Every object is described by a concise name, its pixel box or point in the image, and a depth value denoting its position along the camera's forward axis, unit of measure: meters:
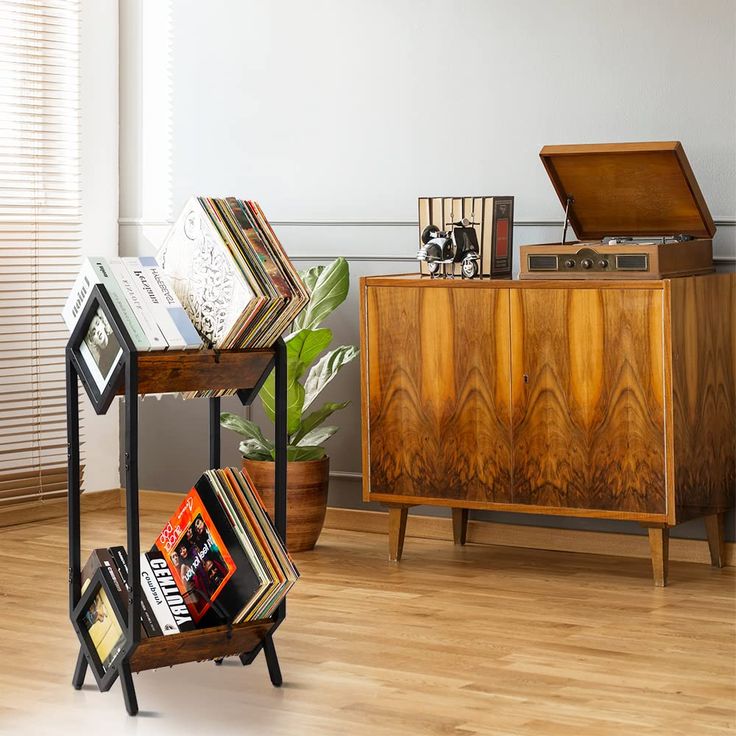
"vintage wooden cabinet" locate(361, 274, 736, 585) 3.91
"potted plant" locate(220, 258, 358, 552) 4.54
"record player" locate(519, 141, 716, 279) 3.96
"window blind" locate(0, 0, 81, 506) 5.11
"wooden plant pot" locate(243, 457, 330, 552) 4.54
